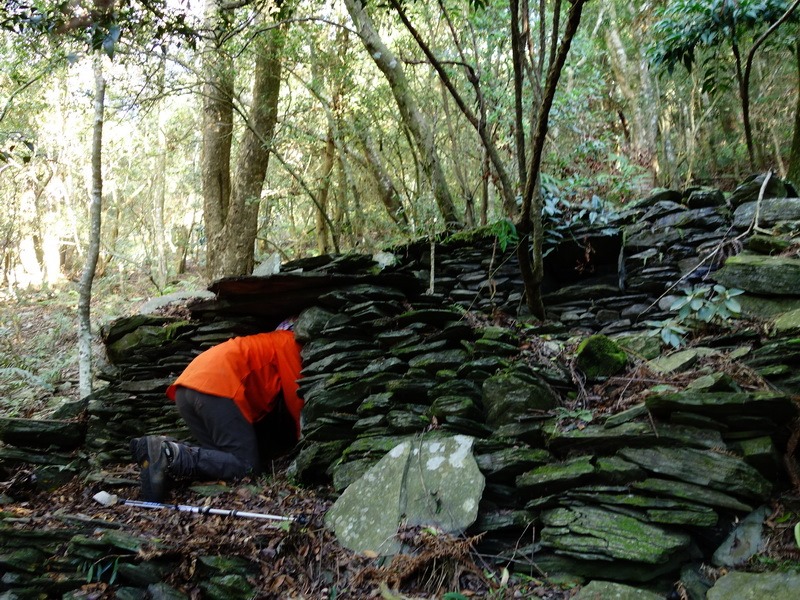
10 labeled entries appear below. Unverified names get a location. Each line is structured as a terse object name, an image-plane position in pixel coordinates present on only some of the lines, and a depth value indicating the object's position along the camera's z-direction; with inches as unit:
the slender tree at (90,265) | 285.3
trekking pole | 153.4
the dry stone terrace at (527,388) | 129.6
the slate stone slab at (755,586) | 104.7
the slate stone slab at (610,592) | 116.5
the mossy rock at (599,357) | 173.3
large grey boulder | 141.6
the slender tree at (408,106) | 275.1
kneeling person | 172.7
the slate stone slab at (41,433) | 207.0
